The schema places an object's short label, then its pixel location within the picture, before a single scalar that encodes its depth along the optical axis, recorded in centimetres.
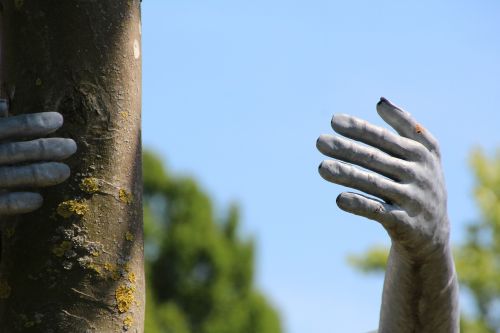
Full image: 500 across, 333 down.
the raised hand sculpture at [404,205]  654
